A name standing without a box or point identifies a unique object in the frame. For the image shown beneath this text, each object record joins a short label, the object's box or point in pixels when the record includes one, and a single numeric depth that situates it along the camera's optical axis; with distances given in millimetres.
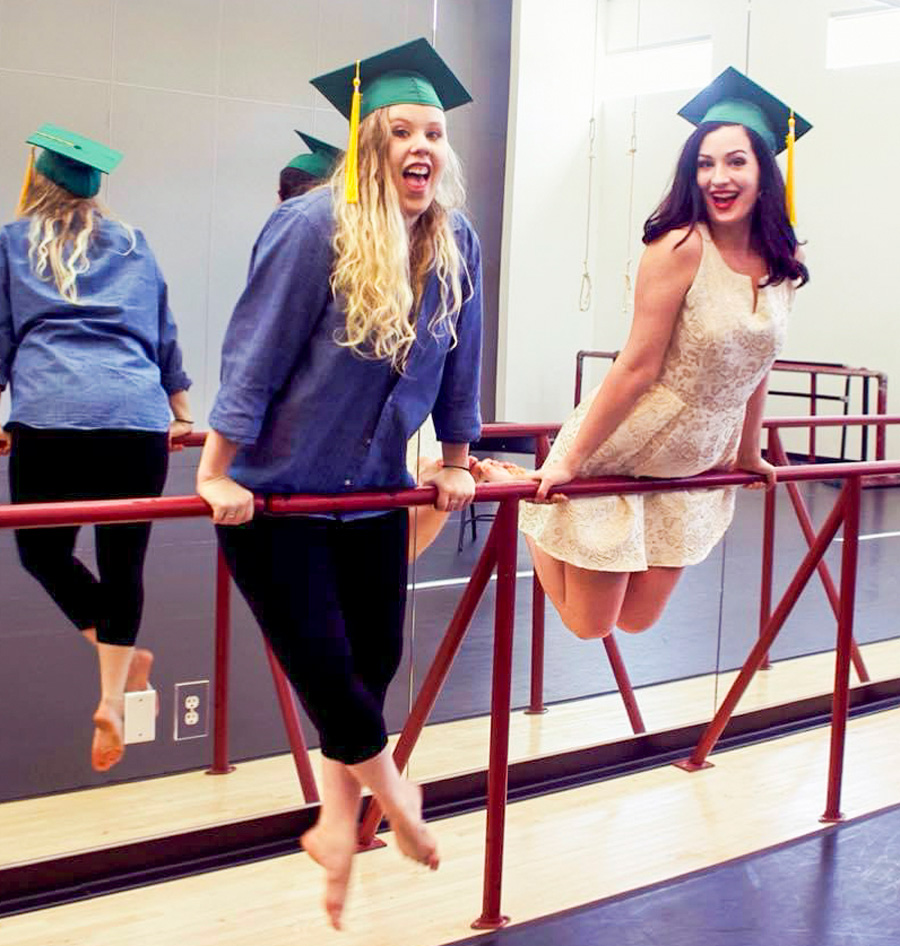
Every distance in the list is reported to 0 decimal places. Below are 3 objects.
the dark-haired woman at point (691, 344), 2744
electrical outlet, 2727
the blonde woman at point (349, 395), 2029
